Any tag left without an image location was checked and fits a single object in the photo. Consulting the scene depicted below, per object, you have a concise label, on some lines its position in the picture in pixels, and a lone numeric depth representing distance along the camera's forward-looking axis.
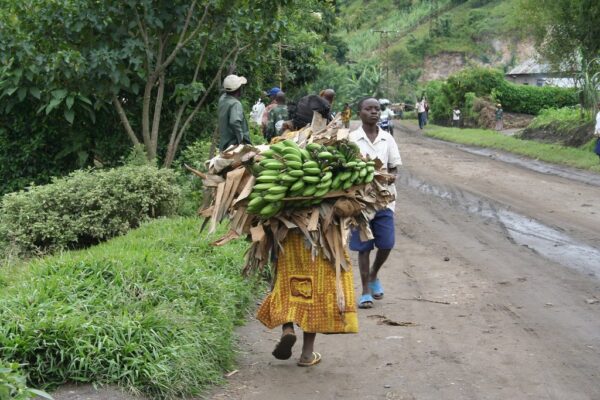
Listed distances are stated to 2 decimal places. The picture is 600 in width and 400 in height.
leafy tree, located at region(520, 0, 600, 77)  26.02
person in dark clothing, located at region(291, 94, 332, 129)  9.12
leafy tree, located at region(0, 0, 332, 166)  11.99
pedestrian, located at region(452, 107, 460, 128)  45.73
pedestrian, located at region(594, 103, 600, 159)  20.48
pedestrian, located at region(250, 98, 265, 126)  17.11
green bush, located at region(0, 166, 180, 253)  10.23
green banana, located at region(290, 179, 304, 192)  5.97
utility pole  71.43
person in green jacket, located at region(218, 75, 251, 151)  9.77
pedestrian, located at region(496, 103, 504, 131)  40.56
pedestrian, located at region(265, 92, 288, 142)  13.40
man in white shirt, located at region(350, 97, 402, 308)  8.16
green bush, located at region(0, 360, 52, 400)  4.02
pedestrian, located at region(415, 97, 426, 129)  47.16
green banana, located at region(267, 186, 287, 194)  5.94
